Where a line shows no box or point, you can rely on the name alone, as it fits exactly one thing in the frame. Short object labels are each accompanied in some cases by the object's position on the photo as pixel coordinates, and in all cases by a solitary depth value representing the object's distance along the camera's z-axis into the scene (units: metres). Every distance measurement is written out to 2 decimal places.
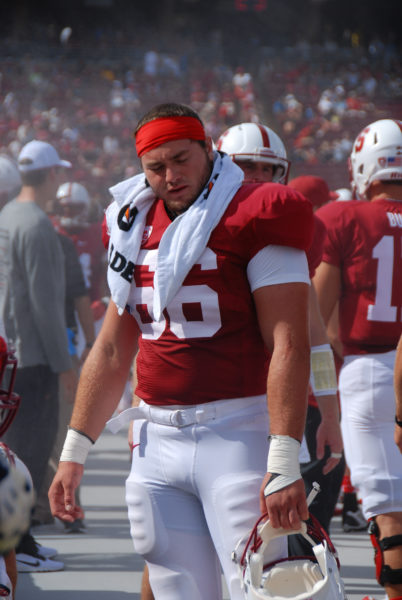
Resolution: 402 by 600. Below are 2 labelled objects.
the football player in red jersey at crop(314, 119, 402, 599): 7.91
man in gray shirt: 10.50
